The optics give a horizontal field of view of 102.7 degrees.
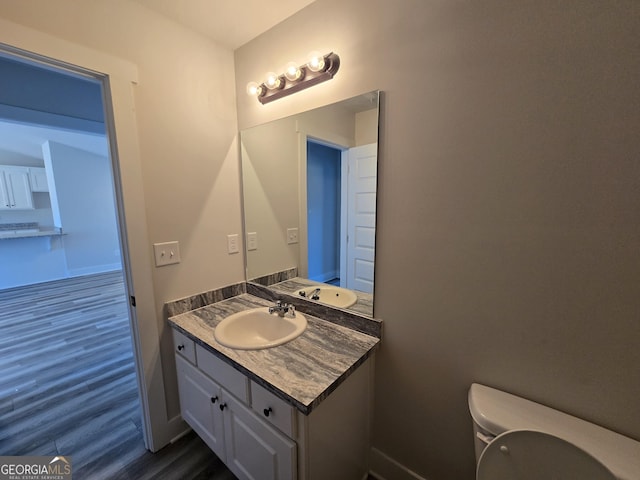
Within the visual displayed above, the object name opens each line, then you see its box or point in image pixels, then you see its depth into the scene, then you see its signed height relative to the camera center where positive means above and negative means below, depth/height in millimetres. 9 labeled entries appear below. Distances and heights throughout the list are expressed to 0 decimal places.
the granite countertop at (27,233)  4452 -493
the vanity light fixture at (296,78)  1195 +644
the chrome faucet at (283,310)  1405 -572
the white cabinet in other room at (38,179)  4971 +520
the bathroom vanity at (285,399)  913 -794
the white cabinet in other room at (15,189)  4656 +316
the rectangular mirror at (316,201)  1233 +24
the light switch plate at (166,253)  1400 -265
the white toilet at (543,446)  667 -678
